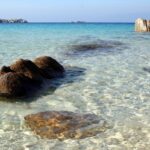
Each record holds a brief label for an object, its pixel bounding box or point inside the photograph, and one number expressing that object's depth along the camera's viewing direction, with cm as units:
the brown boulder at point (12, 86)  729
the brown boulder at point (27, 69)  842
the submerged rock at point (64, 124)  543
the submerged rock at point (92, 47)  1629
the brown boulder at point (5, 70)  829
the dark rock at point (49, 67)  930
